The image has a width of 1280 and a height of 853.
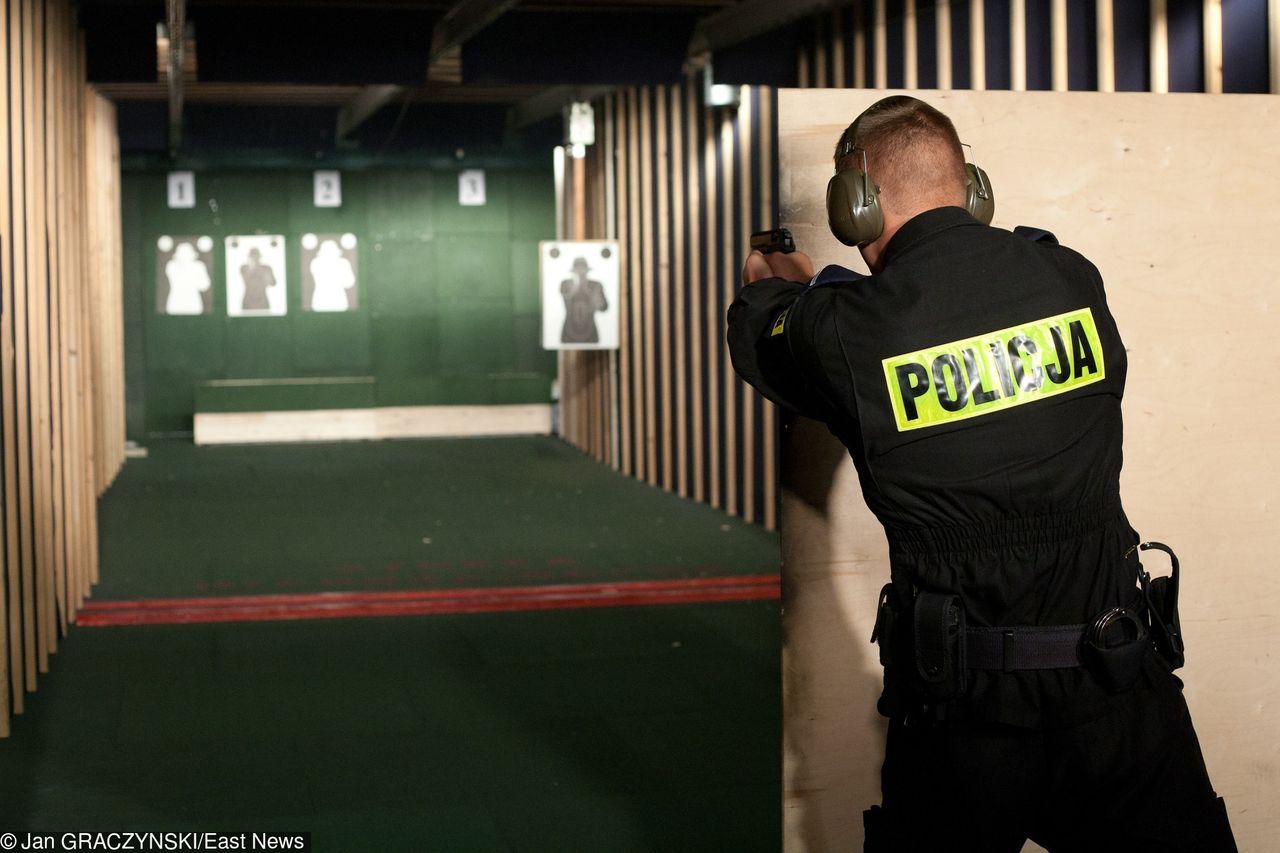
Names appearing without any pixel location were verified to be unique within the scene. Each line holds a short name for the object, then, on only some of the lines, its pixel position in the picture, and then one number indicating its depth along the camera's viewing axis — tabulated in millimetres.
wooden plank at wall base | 13875
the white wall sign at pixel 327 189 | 14891
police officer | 1941
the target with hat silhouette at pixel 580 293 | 11164
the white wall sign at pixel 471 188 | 15094
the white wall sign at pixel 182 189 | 14656
